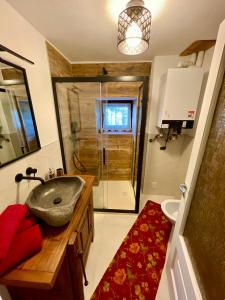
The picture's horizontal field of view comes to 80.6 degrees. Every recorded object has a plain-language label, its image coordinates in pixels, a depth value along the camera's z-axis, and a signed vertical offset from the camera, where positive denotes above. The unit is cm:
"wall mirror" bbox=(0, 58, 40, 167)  94 -6
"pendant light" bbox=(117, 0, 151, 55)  92 +58
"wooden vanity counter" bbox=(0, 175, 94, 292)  65 -80
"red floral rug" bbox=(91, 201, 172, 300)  121 -159
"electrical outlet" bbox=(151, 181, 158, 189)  244 -134
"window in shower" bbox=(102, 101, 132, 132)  261 -16
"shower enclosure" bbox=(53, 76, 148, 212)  181 -43
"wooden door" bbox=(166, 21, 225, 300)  75 -64
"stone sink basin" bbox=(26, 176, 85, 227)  84 -70
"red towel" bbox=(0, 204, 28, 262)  62 -59
